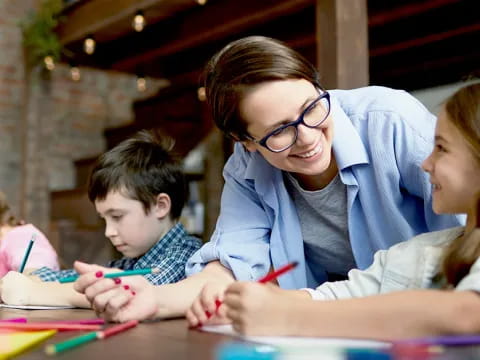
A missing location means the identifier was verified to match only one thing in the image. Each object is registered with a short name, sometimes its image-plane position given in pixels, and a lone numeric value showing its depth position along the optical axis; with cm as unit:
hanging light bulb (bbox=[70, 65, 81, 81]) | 461
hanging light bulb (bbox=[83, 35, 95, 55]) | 420
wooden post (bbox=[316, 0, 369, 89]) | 259
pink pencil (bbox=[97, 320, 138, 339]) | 87
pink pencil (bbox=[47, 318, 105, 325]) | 107
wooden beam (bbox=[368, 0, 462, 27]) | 350
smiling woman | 122
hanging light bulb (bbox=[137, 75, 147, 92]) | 487
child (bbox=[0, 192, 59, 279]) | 201
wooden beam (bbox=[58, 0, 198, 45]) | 370
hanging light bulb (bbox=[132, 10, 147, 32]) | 377
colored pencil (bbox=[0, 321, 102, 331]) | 97
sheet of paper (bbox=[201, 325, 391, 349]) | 73
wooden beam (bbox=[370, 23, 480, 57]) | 380
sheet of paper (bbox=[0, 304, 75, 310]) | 141
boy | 177
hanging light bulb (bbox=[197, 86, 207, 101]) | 449
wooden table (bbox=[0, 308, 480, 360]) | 72
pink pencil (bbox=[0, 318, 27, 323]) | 109
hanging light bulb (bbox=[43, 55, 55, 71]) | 449
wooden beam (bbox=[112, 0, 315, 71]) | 346
